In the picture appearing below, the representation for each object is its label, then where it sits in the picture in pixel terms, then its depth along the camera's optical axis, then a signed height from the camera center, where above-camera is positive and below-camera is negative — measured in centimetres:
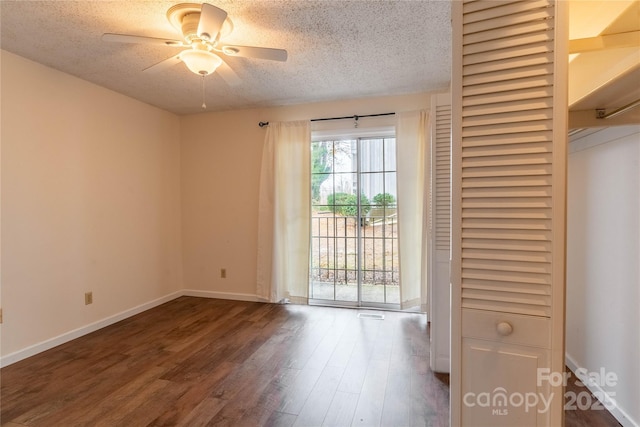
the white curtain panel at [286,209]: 368 -3
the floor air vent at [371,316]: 335 -118
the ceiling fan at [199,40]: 173 +97
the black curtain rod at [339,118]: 349 +102
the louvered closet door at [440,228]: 216 -15
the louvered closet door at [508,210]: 92 -1
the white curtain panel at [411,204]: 334 +3
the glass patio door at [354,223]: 361 -20
